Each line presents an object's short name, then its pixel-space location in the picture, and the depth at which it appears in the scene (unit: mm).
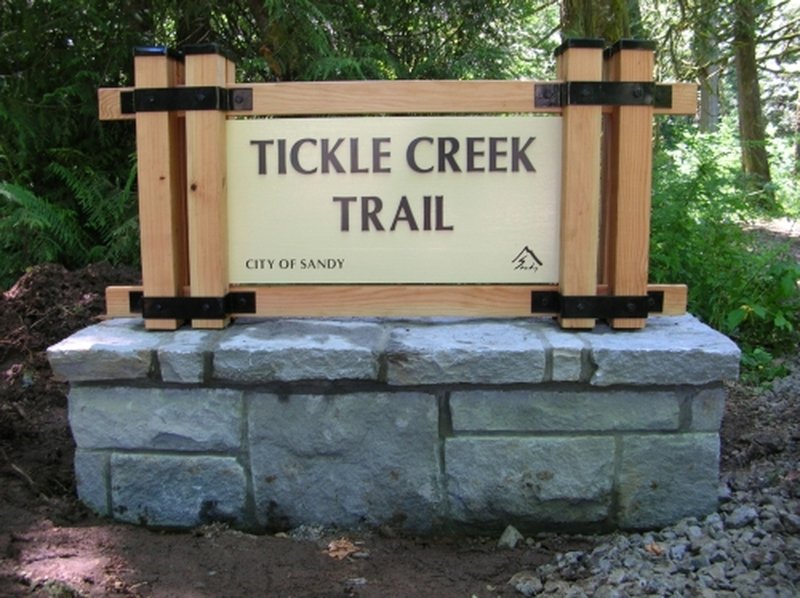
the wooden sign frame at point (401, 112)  2908
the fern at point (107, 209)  4848
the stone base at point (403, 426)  2820
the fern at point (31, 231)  4602
